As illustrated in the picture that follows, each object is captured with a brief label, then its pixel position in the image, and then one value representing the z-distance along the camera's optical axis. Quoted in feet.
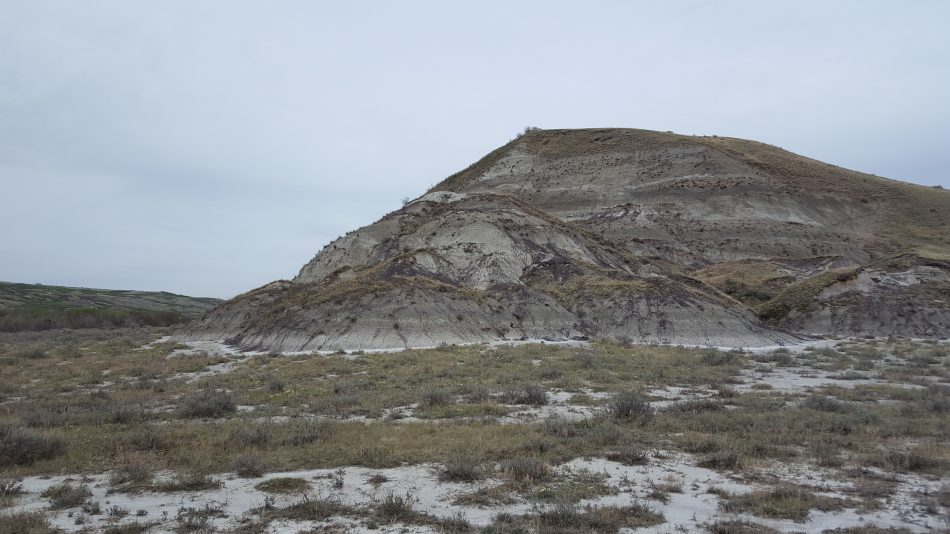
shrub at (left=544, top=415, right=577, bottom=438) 37.56
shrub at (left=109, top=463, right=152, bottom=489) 28.89
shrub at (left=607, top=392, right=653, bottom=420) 43.21
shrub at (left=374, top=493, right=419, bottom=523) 24.13
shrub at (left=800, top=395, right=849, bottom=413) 45.27
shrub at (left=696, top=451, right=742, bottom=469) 31.14
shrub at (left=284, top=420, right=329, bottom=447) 36.45
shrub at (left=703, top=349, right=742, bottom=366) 82.07
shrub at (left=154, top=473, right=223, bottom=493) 28.17
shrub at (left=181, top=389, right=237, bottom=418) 46.70
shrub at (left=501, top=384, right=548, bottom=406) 50.98
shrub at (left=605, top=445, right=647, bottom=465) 32.19
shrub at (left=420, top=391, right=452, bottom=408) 50.19
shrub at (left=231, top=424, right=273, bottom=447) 36.09
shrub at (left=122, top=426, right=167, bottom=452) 35.69
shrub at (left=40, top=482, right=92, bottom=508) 25.85
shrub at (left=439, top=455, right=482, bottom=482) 29.30
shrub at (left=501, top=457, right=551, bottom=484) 28.86
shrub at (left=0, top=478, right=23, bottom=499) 27.22
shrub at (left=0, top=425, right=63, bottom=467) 32.50
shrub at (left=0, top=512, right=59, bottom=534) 22.60
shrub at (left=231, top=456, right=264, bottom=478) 30.17
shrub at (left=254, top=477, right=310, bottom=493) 27.94
